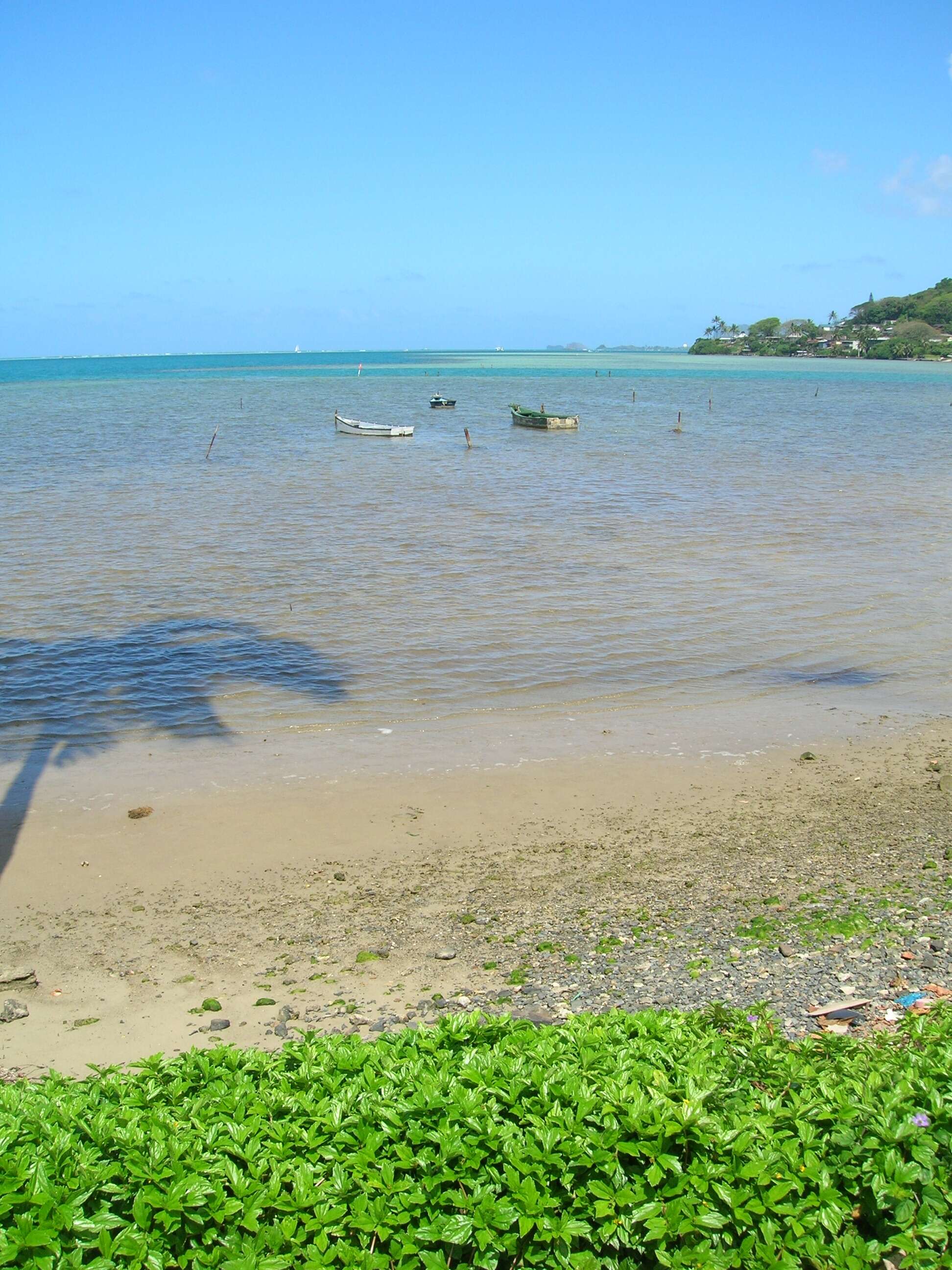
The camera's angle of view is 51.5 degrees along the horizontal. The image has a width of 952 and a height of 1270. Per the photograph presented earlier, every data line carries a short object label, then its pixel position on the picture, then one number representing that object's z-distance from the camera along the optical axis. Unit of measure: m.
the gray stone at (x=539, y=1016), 6.24
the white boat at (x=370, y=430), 54.28
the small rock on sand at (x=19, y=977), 7.24
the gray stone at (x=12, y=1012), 6.78
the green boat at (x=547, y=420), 58.81
